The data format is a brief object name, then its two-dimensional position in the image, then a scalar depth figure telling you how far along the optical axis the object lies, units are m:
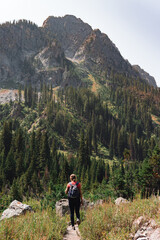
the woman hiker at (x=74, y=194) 8.77
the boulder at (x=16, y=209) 12.19
